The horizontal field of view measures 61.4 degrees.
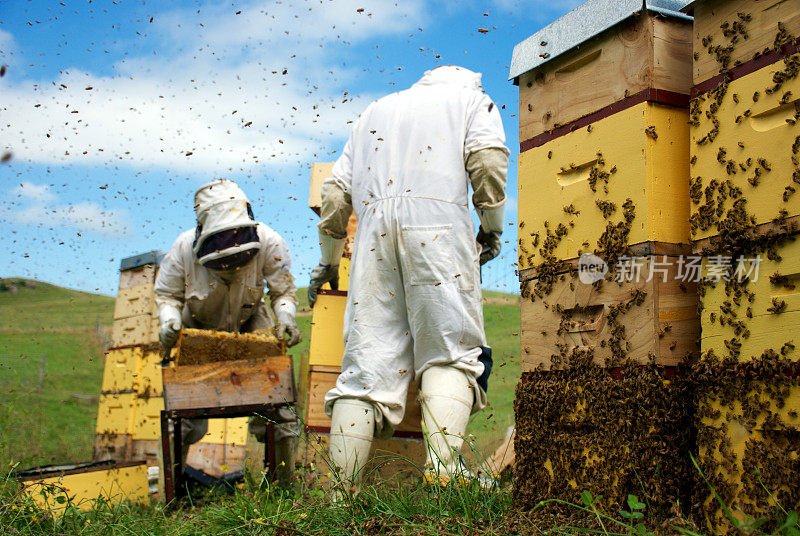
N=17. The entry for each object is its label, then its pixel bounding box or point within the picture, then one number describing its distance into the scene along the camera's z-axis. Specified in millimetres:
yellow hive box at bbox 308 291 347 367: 3898
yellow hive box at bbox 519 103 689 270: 2141
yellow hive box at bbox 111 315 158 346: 6766
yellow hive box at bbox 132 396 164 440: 6532
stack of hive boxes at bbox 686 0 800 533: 1812
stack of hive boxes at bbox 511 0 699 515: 2094
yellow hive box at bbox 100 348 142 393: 6766
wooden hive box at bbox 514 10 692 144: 2201
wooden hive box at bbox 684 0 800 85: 1897
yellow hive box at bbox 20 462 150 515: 3795
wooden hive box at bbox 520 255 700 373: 2105
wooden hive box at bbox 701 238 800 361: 1822
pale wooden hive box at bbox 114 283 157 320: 6895
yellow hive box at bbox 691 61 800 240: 1842
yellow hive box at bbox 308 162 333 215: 4301
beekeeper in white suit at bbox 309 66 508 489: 2998
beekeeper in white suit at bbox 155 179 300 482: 4375
